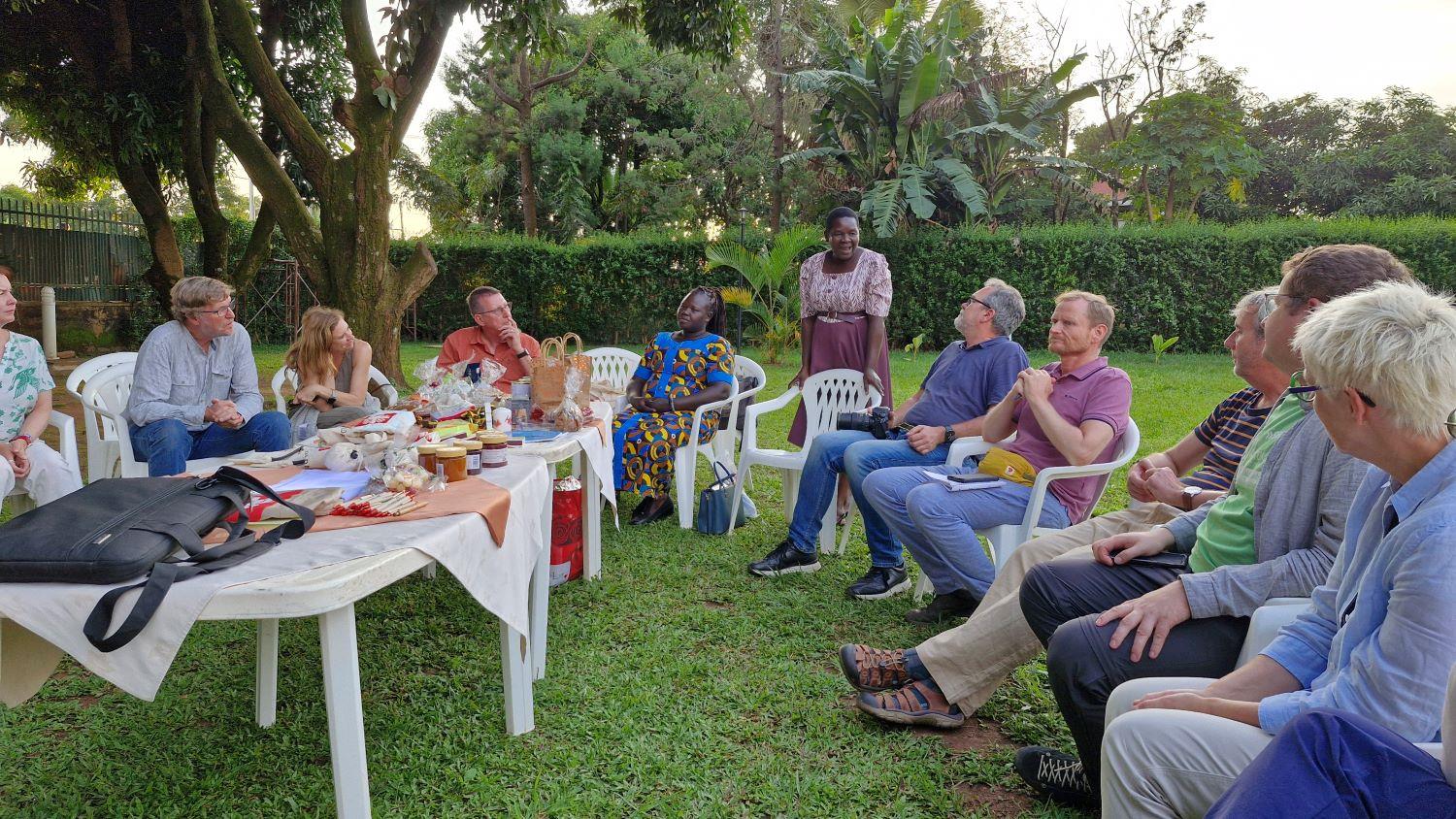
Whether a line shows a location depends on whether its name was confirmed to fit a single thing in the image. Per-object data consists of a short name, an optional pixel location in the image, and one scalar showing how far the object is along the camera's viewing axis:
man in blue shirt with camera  4.34
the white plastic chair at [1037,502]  3.56
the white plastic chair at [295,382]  5.52
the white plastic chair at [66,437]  4.60
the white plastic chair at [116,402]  4.41
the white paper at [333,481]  2.53
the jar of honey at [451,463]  2.72
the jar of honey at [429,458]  2.70
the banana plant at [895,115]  15.10
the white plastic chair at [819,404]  5.39
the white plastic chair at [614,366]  6.95
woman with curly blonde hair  4.98
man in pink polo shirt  3.59
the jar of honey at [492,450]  3.02
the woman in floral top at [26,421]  3.97
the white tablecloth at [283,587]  1.70
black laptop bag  1.71
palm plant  12.93
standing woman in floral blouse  5.74
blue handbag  5.38
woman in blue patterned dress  5.53
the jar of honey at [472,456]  2.86
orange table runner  2.23
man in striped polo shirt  2.71
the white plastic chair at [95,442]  4.86
